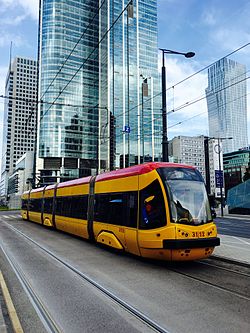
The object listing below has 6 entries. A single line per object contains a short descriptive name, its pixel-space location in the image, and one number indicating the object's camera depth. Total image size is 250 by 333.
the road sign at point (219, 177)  38.44
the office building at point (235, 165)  106.00
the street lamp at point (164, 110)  14.03
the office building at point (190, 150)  114.75
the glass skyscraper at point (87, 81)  84.06
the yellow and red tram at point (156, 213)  8.37
